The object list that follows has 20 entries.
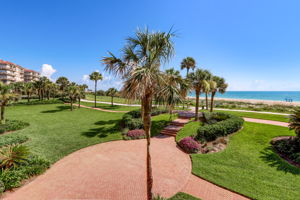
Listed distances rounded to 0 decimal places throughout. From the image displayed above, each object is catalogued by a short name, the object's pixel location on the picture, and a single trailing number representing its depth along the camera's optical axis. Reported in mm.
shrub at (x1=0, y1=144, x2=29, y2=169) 6778
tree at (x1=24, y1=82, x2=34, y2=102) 33616
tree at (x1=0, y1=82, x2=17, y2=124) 14034
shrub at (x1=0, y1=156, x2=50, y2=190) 5934
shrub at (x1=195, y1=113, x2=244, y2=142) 10297
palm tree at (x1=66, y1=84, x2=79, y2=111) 26016
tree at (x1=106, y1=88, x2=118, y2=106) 31745
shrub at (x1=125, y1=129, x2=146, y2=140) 12213
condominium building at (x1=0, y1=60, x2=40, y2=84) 59000
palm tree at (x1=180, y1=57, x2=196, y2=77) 25094
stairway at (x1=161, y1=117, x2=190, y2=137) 12902
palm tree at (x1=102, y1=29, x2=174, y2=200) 3660
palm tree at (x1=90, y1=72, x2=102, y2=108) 30484
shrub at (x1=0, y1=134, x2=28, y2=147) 9703
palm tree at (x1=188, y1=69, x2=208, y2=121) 13574
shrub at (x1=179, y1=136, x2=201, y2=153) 9258
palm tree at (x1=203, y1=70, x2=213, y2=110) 13117
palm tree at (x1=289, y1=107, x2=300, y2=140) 8211
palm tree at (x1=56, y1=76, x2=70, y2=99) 50219
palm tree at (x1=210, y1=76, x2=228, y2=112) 22688
